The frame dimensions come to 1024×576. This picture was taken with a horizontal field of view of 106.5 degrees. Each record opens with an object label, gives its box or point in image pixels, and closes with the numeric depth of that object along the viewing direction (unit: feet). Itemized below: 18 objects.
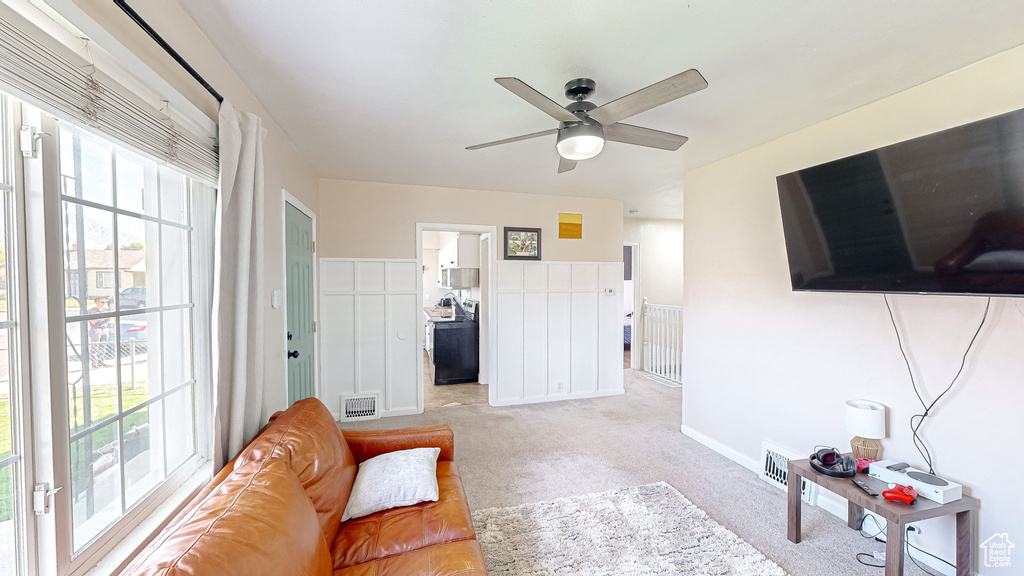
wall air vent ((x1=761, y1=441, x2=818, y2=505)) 8.18
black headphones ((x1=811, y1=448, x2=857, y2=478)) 6.34
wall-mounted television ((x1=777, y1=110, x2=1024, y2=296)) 4.84
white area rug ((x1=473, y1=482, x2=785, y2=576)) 6.12
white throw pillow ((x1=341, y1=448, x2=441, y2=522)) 5.50
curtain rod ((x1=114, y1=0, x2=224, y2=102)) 3.50
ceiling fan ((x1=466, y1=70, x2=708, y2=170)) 4.78
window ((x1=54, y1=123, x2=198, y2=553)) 3.35
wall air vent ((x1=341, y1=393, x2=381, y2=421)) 12.85
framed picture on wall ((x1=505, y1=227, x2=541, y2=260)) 14.44
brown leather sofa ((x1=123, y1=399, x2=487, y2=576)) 2.99
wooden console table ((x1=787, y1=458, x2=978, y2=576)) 5.29
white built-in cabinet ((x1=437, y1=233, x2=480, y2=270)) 18.39
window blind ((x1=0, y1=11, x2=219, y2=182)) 2.50
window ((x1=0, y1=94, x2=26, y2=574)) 2.75
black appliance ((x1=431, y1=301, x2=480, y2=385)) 17.60
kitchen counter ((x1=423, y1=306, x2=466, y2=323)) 21.05
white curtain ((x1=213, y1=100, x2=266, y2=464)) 4.95
